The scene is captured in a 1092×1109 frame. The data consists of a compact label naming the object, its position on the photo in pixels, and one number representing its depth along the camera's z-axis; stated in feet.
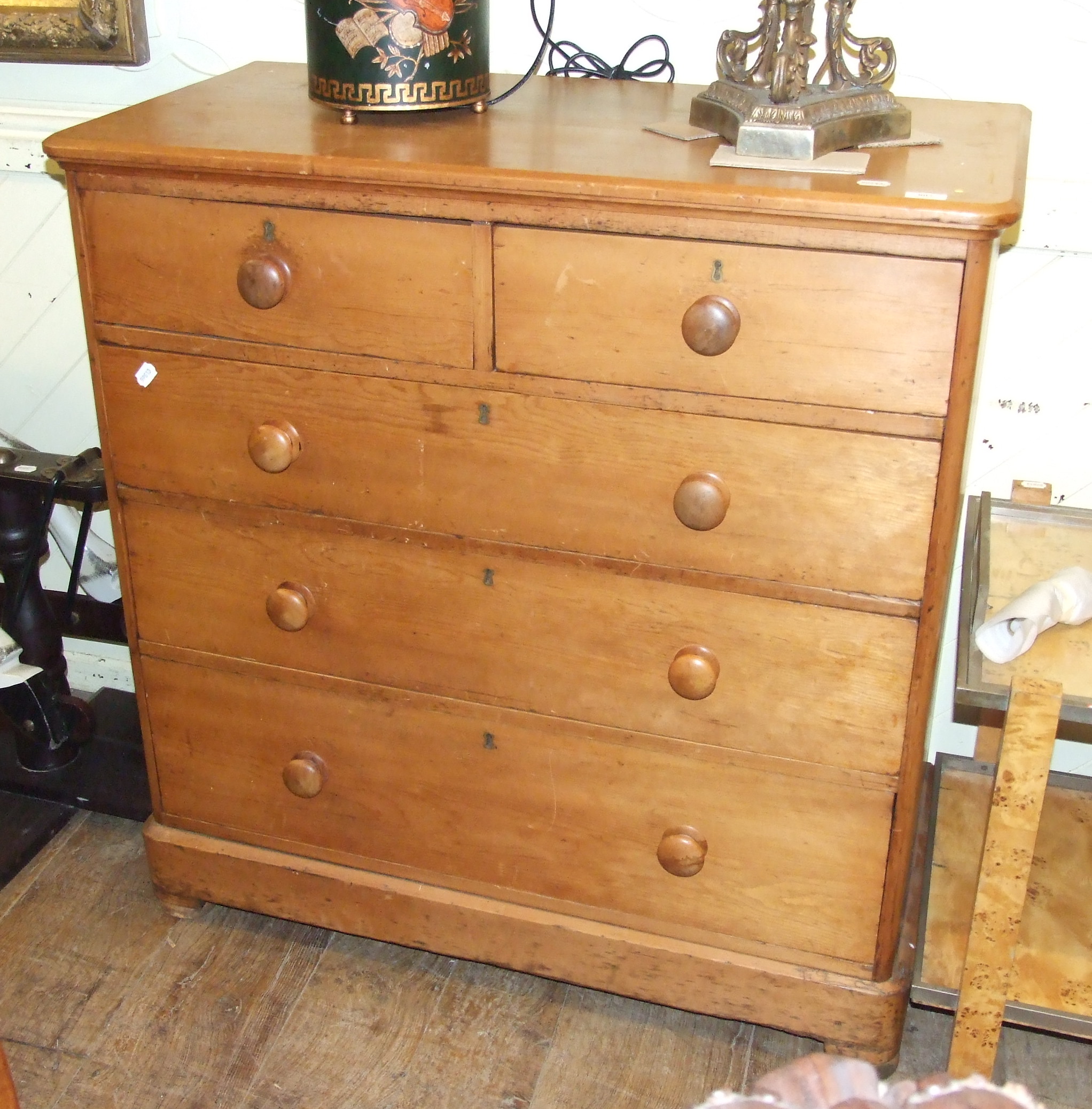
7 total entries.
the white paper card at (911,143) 4.43
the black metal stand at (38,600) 6.07
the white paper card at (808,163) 4.10
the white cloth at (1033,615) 4.47
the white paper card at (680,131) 4.55
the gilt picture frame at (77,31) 6.03
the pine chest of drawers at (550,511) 4.09
